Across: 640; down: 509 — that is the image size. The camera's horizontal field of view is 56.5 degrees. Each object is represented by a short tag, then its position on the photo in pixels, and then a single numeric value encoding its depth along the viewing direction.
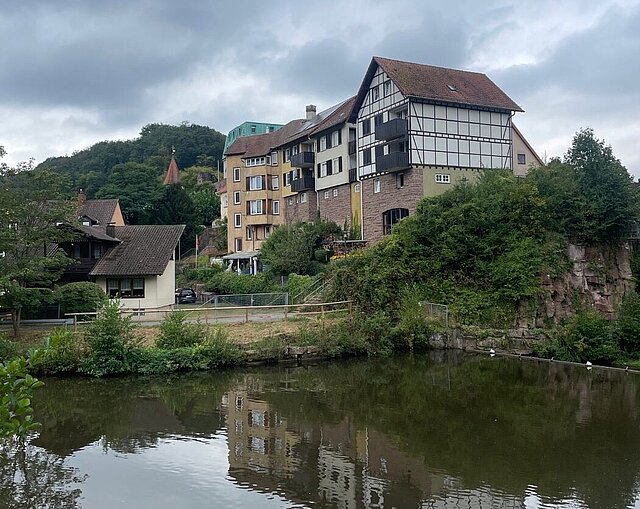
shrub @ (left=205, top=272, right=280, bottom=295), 41.03
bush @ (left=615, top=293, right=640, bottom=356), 25.44
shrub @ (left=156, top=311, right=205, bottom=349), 24.72
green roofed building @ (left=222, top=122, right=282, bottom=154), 86.06
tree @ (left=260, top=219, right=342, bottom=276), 41.81
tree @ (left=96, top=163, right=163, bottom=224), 62.88
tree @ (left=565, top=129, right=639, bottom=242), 29.97
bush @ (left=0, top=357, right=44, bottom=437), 3.99
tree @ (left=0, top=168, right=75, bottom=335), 25.17
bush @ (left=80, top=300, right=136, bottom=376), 23.03
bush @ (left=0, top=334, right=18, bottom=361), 22.20
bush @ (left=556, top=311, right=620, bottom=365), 25.19
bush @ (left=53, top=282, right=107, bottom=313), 29.08
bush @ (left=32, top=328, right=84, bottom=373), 22.91
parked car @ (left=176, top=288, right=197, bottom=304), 42.28
